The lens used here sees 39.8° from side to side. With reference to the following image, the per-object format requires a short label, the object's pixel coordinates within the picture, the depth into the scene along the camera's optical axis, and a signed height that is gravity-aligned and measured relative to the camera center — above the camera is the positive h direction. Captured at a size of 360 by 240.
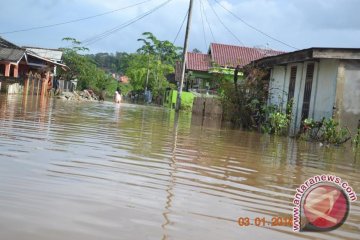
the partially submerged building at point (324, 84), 15.41 +1.14
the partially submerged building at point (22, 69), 30.42 +1.42
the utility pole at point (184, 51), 31.38 +3.31
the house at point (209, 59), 42.31 +4.26
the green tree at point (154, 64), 63.59 +4.89
